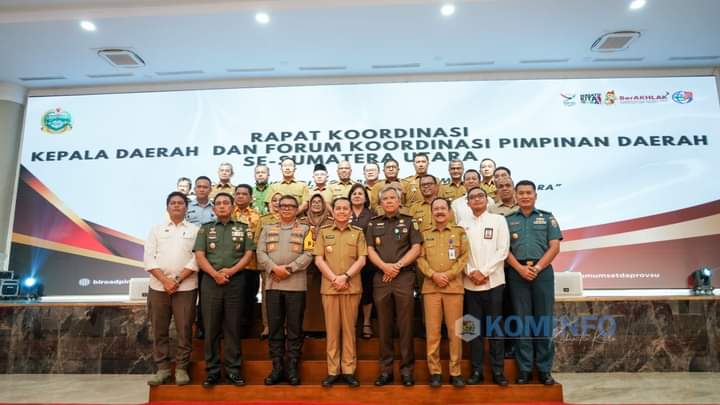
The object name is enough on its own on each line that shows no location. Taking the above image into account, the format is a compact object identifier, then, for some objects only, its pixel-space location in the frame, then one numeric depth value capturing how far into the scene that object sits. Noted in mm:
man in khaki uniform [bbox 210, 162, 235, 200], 4746
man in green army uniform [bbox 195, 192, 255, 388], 3377
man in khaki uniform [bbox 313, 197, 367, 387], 3291
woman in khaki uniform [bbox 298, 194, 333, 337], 3832
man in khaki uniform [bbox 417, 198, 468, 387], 3238
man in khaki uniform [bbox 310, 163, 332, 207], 4551
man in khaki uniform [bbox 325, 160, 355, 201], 4613
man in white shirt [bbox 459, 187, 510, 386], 3252
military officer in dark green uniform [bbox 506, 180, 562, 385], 3242
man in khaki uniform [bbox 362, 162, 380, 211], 4624
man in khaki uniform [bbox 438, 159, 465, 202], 4488
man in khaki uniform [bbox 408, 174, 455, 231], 3890
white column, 6598
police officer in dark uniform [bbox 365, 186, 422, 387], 3289
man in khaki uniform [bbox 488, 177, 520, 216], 3990
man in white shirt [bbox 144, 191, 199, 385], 3436
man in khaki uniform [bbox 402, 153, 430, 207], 4480
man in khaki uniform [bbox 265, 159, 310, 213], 4641
